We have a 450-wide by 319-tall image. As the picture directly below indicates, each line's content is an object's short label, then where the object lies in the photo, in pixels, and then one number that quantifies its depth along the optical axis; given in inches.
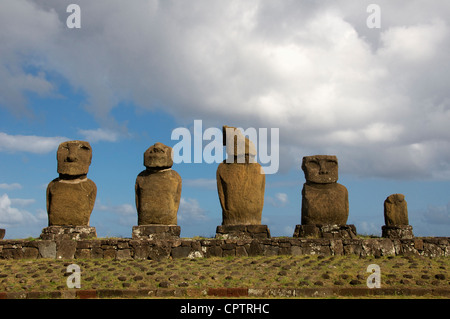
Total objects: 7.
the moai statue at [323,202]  577.3
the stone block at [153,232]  564.7
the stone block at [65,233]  589.0
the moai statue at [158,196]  569.9
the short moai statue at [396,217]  691.4
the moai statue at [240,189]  560.7
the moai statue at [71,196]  594.3
